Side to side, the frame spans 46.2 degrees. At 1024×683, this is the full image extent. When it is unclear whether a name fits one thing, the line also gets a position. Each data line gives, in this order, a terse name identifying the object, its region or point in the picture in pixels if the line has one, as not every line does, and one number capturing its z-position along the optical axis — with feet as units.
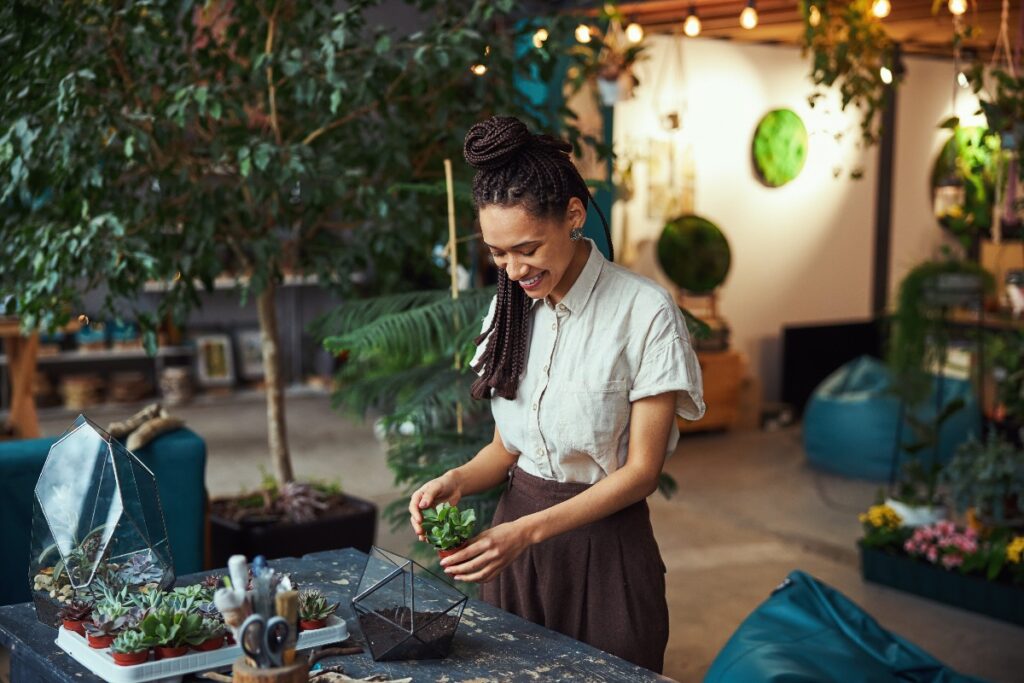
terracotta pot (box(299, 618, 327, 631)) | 6.44
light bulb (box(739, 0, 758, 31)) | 19.70
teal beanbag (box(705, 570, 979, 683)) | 10.14
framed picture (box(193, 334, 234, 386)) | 29.94
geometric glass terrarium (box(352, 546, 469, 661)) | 6.38
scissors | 5.07
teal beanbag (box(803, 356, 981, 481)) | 21.72
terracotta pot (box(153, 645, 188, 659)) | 5.96
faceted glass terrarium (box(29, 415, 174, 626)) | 6.78
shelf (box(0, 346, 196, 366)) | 28.35
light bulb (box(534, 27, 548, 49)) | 12.56
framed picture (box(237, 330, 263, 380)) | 30.58
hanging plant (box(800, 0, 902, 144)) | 15.30
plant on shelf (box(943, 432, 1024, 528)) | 15.24
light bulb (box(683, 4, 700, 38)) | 20.89
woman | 6.65
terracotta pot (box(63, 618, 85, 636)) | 6.39
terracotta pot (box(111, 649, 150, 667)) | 5.90
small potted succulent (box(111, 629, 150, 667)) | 5.90
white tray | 5.88
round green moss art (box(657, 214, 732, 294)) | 25.40
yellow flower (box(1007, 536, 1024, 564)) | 14.35
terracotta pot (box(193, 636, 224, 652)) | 6.09
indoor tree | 11.23
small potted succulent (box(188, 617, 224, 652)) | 6.07
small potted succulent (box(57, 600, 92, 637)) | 6.43
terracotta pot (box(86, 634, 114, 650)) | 6.14
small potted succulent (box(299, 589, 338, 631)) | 6.45
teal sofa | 11.91
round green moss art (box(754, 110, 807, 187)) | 27.32
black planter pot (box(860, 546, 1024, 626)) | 14.69
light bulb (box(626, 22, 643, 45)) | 21.59
